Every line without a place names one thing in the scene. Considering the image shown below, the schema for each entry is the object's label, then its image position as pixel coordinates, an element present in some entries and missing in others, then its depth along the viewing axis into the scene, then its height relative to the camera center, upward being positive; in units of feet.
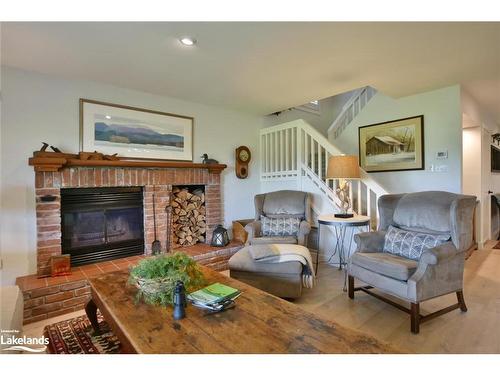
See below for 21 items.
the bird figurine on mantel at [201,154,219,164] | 12.42 +1.25
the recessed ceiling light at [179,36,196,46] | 6.90 +3.88
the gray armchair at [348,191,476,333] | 6.35 -2.01
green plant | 4.80 -1.69
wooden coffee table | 3.50 -2.11
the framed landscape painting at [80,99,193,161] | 9.73 +2.25
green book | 4.62 -1.96
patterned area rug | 5.62 -3.44
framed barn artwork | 12.26 +1.94
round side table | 8.95 -1.80
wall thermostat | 11.36 +1.26
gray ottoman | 7.62 -2.62
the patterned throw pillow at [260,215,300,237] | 10.65 -1.67
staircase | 11.54 +0.98
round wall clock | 13.80 +1.36
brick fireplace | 8.55 -0.02
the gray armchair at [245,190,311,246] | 10.13 -1.12
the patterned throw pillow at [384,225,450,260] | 7.13 -1.62
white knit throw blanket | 7.69 -2.05
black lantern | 11.85 -2.28
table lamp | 9.79 +0.53
